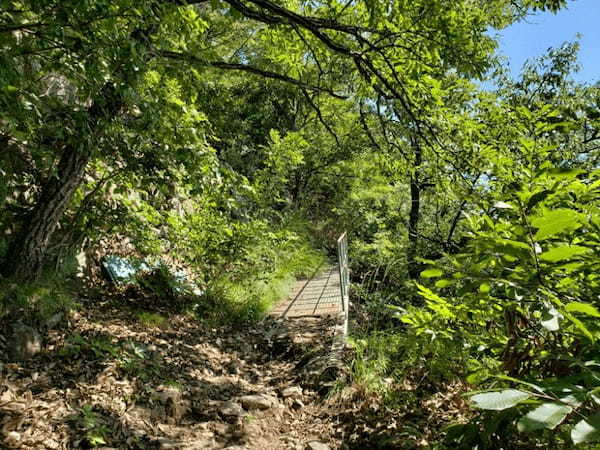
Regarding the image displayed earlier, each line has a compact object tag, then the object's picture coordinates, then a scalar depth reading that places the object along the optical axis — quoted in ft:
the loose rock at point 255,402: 11.55
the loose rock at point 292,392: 12.72
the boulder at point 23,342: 10.07
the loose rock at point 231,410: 10.85
